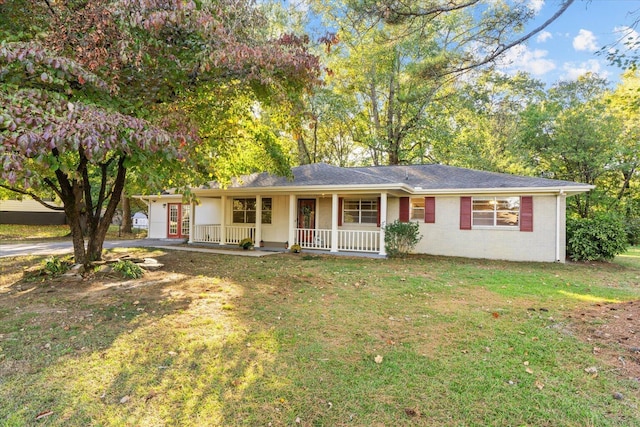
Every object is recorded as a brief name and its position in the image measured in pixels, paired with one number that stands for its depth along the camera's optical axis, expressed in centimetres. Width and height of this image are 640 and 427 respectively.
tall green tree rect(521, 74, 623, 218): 1833
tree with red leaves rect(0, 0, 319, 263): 324
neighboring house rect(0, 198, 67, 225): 2425
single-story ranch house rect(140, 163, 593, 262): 1109
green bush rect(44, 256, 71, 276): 736
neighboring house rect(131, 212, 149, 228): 2559
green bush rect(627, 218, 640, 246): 1975
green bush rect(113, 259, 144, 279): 738
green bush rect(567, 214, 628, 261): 1069
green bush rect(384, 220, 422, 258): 1105
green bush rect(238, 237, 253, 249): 1328
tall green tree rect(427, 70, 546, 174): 2016
